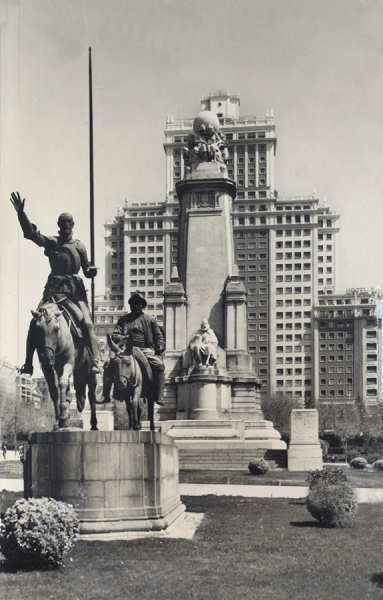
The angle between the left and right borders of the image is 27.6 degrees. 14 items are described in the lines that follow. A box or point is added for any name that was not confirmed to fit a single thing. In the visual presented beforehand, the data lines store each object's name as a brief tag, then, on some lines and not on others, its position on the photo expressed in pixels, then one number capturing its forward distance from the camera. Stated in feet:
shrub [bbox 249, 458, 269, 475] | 108.37
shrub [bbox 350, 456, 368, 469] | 142.72
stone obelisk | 162.40
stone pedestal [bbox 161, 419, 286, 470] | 123.75
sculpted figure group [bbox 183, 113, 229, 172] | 184.24
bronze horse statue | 49.08
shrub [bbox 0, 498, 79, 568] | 37.19
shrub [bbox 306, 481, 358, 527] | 57.47
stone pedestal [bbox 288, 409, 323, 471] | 119.55
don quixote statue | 49.55
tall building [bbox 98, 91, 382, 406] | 482.28
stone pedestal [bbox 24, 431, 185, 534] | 46.93
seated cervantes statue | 162.81
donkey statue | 51.52
